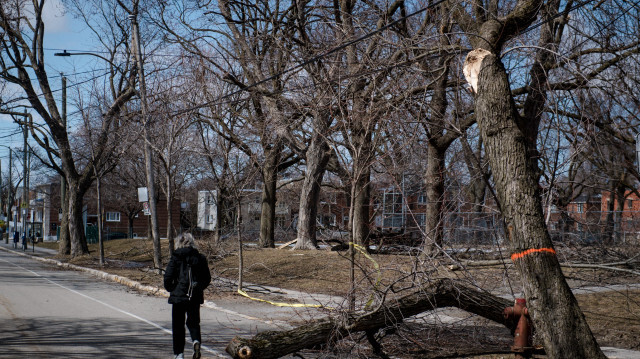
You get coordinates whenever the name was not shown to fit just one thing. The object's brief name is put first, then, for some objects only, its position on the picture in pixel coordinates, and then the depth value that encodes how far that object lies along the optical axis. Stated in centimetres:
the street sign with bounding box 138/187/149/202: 2034
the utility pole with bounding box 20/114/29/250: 4279
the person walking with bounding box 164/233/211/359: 751
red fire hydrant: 639
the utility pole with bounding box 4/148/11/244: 5438
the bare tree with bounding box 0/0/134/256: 2788
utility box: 5512
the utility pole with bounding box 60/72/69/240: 2931
